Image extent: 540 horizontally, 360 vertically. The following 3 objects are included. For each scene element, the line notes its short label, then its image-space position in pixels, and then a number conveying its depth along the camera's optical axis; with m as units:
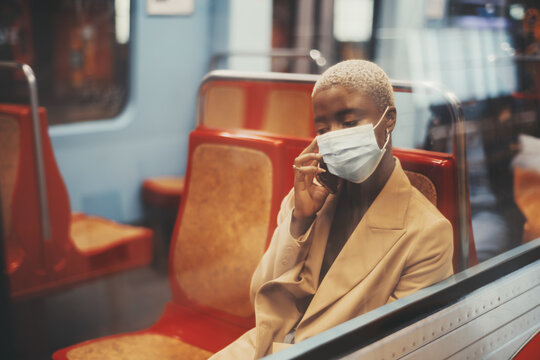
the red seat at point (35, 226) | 2.37
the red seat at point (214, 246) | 1.79
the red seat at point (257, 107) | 3.17
